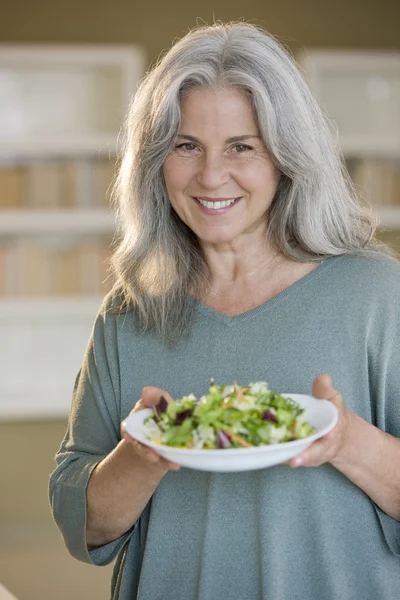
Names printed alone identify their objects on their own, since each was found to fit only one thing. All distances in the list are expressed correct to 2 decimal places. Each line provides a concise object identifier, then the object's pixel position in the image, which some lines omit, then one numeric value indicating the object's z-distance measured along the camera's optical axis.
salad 1.38
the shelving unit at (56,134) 4.98
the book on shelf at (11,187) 5.02
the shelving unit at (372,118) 5.06
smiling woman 1.65
